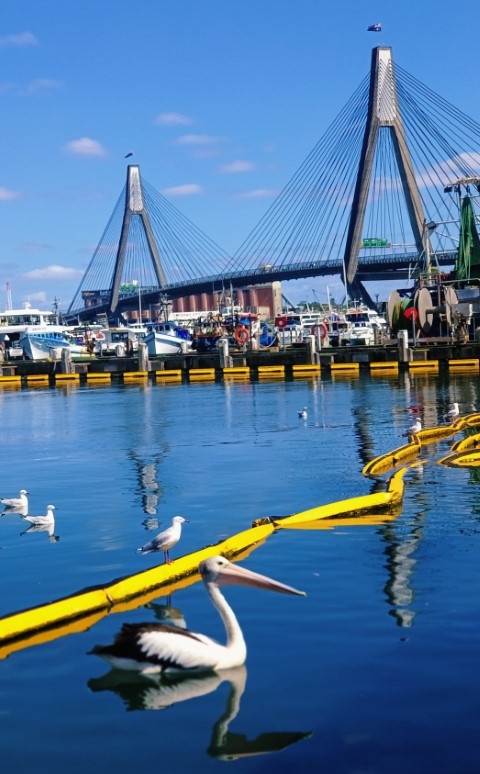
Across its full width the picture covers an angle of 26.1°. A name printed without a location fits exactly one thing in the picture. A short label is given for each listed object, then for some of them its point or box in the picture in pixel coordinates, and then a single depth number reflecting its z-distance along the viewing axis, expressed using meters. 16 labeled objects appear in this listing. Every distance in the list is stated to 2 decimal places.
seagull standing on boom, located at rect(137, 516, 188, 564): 14.48
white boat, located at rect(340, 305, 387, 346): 76.86
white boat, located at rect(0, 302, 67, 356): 102.69
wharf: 59.22
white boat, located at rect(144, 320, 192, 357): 84.25
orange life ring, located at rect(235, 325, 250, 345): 83.81
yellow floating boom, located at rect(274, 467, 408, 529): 17.45
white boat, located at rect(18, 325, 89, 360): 91.78
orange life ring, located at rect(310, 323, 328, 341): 82.47
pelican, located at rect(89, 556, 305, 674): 9.83
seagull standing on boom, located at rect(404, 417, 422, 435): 27.44
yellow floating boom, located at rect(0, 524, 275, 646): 11.77
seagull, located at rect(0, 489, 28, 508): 20.05
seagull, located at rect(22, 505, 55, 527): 18.25
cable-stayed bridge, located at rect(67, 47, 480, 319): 93.19
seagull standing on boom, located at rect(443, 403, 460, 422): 31.97
